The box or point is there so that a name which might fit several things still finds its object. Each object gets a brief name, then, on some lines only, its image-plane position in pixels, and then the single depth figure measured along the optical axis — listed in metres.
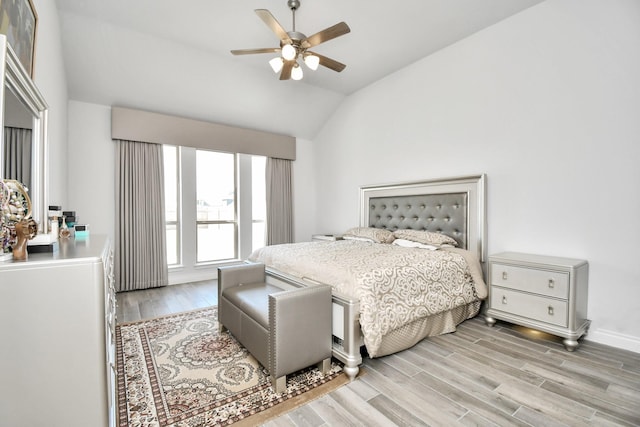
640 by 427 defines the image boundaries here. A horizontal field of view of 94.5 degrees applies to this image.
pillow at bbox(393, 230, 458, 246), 3.14
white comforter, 2.03
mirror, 1.33
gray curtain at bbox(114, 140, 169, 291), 3.95
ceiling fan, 2.31
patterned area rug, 1.64
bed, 2.02
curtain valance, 3.92
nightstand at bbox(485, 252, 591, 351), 2.30
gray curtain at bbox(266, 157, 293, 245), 5.24
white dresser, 0.96
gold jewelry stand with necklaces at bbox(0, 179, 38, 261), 1.05
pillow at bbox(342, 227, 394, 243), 3.64
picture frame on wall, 1.37
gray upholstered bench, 1.80
